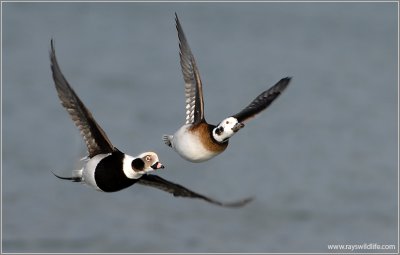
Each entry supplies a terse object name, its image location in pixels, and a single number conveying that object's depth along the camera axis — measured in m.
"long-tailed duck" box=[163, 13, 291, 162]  21.64
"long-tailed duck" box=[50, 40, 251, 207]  19.19
